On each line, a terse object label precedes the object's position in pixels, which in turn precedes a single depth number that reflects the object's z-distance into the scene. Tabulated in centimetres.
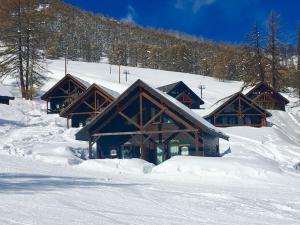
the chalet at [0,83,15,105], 4653
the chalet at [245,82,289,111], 5416
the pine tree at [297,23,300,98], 7248
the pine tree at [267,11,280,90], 5284
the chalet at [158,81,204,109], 5874
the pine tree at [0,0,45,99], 5119
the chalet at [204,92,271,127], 4569
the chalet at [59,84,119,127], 4191
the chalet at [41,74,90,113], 5031
